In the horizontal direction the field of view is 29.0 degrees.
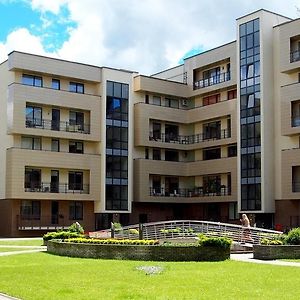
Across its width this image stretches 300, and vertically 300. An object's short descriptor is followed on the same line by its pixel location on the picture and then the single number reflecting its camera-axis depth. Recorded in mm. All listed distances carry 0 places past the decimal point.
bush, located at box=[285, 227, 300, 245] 26042
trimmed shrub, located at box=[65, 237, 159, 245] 25875
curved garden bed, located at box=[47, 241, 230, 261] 24344
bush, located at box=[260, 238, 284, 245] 26469
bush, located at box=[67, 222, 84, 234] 36841
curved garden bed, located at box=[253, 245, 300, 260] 25594
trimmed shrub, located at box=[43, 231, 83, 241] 32688
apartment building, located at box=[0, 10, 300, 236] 52250
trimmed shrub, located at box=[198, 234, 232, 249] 24547
